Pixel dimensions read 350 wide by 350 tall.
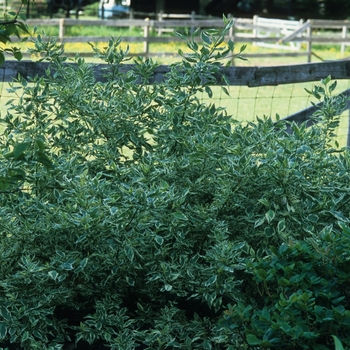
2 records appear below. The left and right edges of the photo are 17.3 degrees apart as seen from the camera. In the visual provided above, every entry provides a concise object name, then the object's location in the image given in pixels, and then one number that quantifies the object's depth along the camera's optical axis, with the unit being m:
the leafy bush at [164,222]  4.93
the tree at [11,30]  3.81
